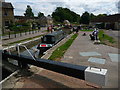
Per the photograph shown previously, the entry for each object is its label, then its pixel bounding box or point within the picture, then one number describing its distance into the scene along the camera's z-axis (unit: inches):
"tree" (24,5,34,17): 2843.4
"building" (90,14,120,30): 1082.3
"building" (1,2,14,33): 997.7
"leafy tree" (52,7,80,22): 2451.3
